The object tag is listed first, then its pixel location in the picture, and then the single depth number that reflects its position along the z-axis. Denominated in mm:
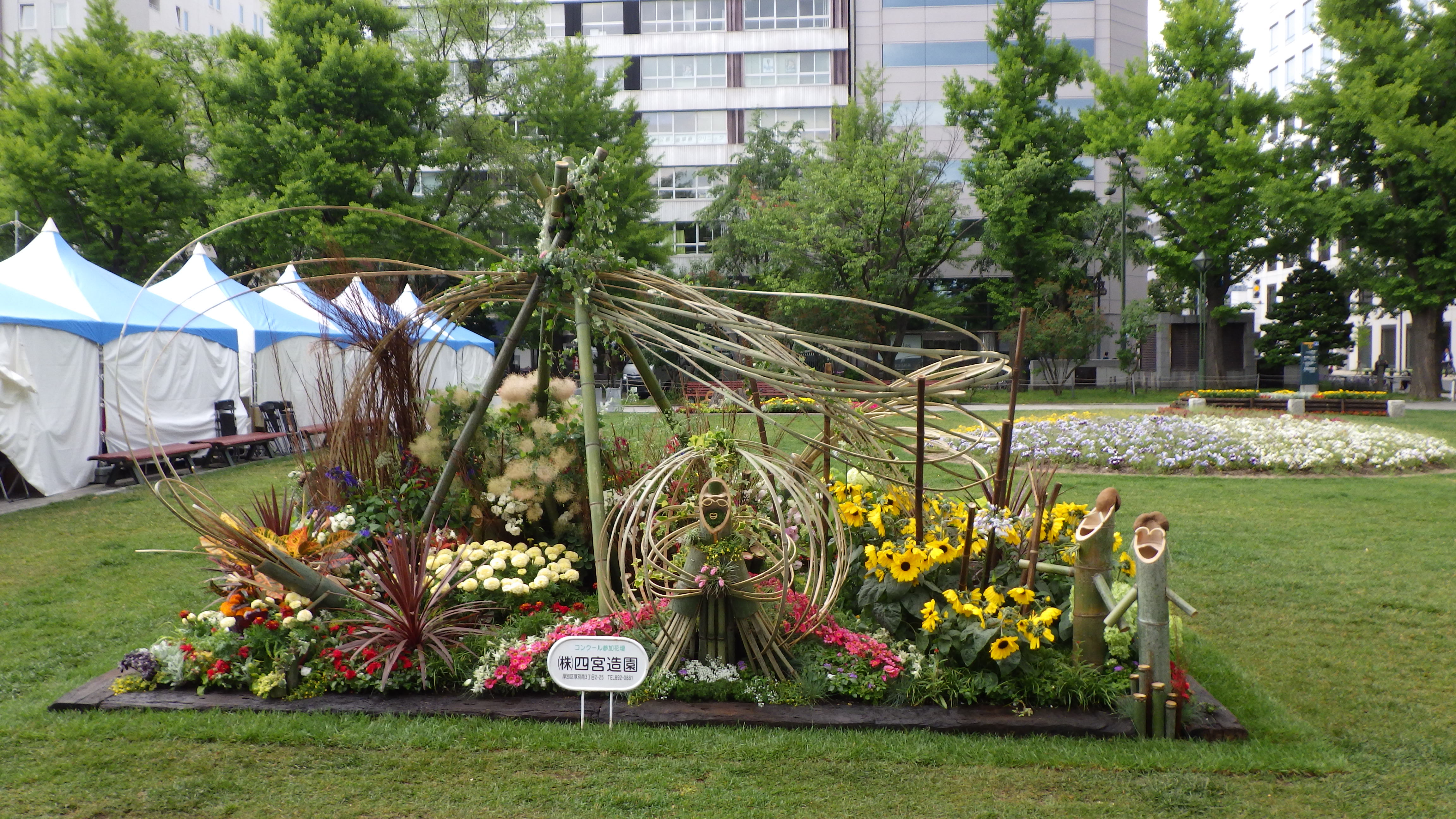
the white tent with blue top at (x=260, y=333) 13844
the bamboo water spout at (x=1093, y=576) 3518
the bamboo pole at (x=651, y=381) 4527
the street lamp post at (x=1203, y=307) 28812
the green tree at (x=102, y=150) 23078
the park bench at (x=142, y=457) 9875
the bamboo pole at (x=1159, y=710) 3299
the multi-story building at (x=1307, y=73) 40375
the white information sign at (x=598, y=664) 3451
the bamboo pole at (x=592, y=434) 4051
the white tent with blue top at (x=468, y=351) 16594
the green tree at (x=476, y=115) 26656
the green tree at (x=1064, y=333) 27078
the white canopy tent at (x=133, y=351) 10516
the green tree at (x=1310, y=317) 28344
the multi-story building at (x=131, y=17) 37469
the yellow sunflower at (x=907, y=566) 3840
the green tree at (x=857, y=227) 27562
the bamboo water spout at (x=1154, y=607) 3303
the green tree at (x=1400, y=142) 22438
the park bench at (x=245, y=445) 12258
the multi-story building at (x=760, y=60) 38062
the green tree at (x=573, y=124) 27828
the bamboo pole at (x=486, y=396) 4398
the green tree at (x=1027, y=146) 30203
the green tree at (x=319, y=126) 22094
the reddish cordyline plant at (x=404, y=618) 3805
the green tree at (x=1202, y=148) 25875
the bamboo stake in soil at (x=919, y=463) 3709
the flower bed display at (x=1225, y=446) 10625
